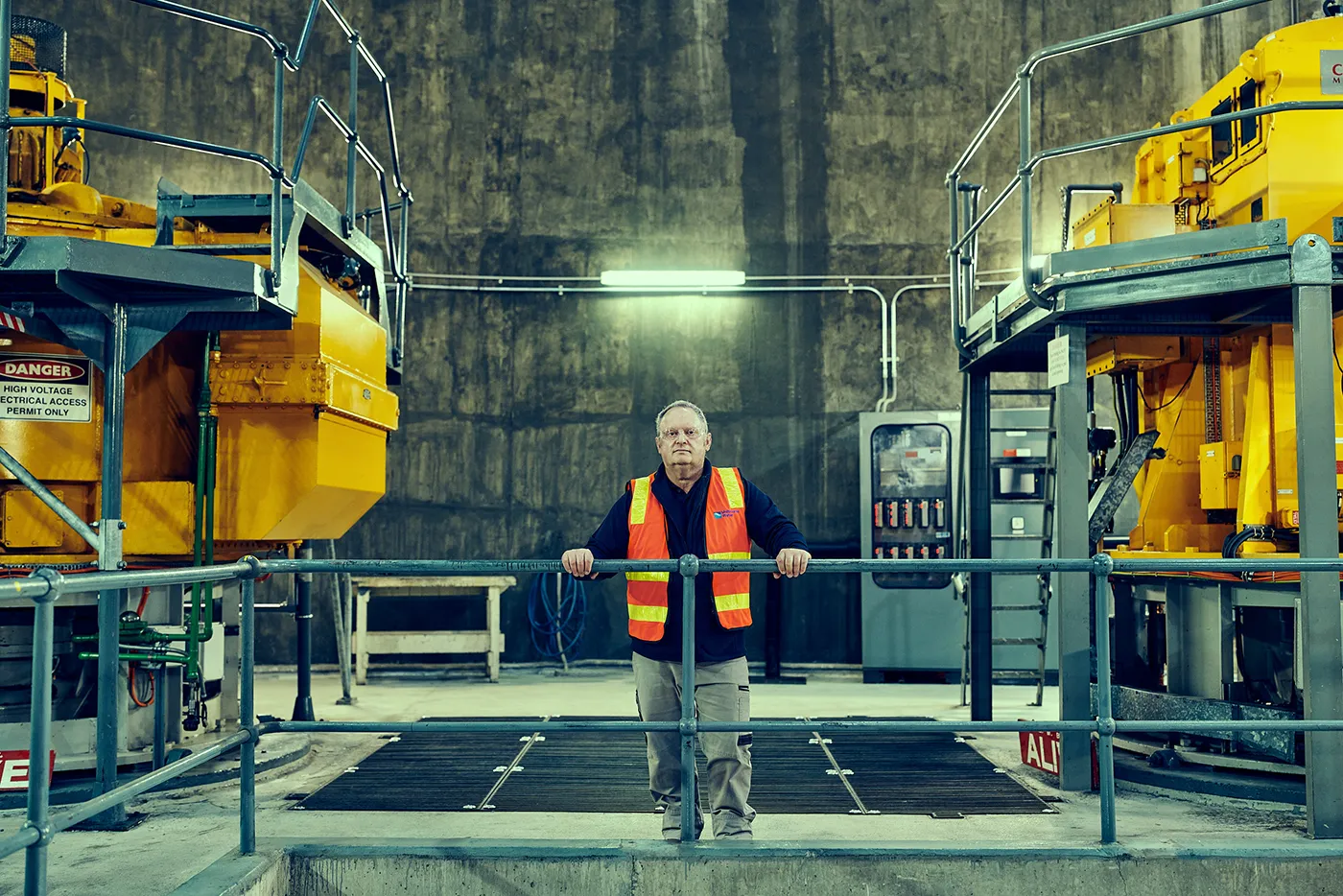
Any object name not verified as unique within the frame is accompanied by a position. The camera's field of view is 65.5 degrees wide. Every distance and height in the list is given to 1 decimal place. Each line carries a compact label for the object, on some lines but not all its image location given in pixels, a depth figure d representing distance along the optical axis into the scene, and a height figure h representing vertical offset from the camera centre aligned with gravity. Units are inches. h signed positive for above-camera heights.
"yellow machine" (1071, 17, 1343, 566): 225.9 +39.0
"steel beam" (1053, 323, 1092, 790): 223.0 -8.7
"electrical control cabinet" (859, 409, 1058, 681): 392.2 -7.6
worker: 169.9 -14.9
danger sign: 213.0 +23.8
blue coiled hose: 414.9 -45.2
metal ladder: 274.8 -13.9
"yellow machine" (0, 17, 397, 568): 215.8 +20.9
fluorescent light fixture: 426.3 +93.0
